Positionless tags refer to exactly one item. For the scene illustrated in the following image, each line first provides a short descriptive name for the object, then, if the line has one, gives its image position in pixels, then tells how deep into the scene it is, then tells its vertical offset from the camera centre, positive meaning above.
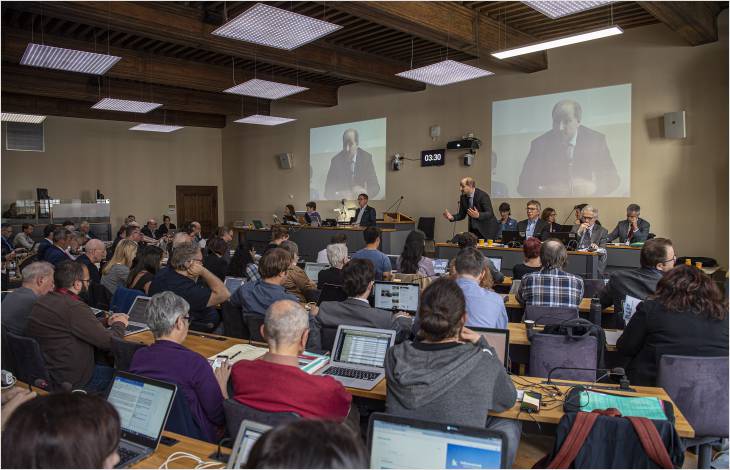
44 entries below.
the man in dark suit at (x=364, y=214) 10.92 -0.03
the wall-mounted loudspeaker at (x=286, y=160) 14.05 +1.40
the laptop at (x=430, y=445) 1.49 -0.67
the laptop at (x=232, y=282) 5.06 -0.65
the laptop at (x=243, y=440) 1.57 -0.67
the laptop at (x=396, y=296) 4.19 -0.66
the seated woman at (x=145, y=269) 4.72 -0.49
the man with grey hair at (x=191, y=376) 2.26 -0.69
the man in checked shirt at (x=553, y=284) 3.91 -0.54
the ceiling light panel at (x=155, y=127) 12.26 +2.05
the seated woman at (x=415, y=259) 5.25 -0.46
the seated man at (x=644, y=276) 3.71 -0.48
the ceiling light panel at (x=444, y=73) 7.55 +2.05
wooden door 15.66 +0.25
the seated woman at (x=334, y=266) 4.88 -0.51
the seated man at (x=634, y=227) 8.04 -0.26
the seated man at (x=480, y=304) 3.24 -0.57
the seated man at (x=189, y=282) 4.05 -0.51
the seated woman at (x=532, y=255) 4.84 -0.40
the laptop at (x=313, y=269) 5.79 -0.61
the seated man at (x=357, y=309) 3.21 -0.59
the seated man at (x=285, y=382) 1.92 -0.62
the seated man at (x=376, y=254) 5.34 -0.43
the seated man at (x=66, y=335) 3.06 -0.69
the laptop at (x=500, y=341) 2.84 -0.69
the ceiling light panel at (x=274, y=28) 5.55 +2.06
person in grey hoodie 1.95 -0.60
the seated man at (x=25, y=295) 3.41 -0.52
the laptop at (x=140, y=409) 1.92 -0.72
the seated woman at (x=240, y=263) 5.51 -0.51
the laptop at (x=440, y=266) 5.80 -0.61
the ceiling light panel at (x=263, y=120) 11.00 +1.98
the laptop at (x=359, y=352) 2.74 -0.75
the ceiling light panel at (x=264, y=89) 8.70 +2.10
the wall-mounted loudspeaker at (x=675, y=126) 7.90 +1.24
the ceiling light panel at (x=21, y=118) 10.50 +1.98
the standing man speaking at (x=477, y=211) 7.62 +0.00
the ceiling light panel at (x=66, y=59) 6.60 +2.04
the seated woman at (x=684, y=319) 2.68 -0.56
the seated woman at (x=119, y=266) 5.25 -0.51
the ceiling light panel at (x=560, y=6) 5.33 +2.08
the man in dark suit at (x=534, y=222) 8.59 -0.18
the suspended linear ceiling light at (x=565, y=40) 6.09 +2.02
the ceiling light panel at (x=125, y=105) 9.67 +2.05
